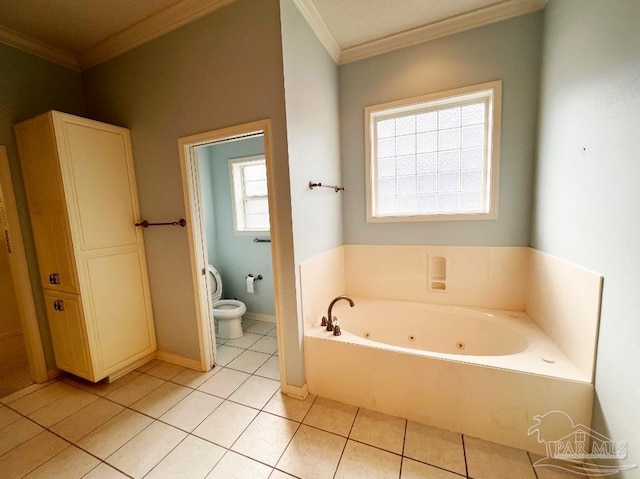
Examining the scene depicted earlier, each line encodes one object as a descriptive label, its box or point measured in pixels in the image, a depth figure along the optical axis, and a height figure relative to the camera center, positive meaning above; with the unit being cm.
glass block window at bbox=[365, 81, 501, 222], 197 +44
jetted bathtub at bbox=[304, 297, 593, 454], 126 -101
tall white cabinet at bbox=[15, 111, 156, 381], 171 -11
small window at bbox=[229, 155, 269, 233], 296 +23
